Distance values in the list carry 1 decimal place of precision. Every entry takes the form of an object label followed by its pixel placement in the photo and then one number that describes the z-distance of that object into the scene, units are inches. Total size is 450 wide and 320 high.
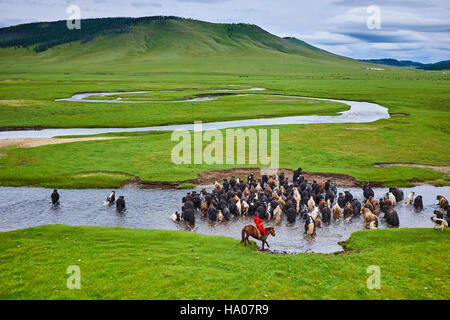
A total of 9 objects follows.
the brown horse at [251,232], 778.8
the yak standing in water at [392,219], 919.7
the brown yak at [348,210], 980.3
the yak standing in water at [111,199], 1075.4
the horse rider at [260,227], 756.6
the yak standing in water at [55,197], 1086.4
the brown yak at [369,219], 905.5
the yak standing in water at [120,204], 1032.8
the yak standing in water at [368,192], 1132.9
